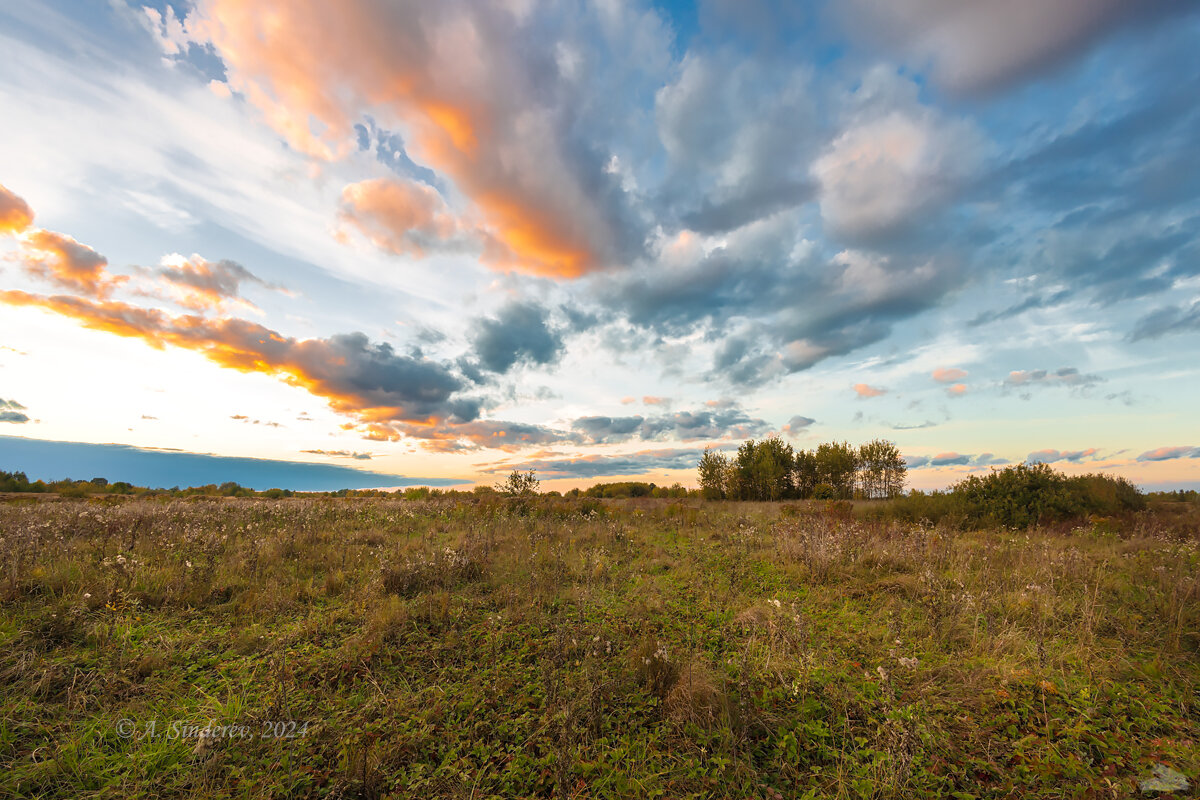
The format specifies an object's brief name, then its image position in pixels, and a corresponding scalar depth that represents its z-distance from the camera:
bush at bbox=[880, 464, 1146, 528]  15.34
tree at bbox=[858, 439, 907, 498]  42.31
